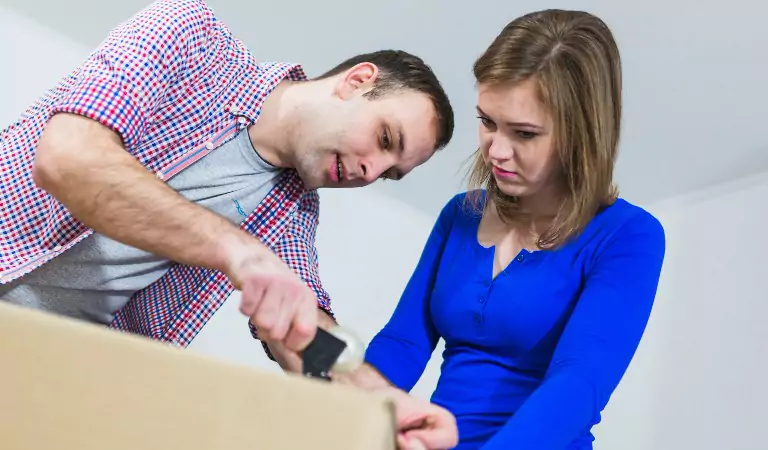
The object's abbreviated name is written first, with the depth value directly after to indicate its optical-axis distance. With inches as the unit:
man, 35.5
